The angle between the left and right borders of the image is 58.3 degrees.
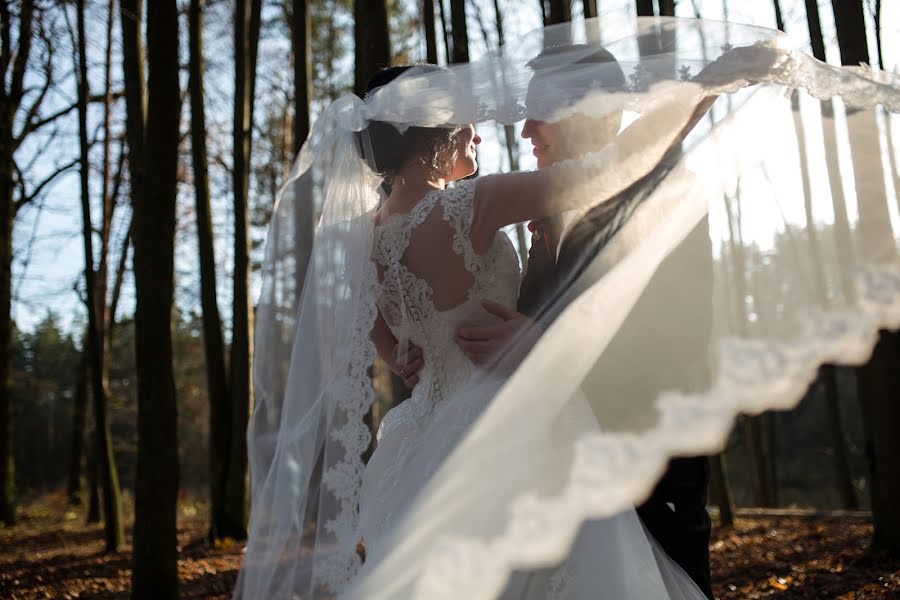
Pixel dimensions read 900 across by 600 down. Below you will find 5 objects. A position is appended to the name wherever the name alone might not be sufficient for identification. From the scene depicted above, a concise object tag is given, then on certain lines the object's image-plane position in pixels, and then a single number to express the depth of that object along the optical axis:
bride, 2.14
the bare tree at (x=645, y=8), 5.96
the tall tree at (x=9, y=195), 10.86
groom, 2.29
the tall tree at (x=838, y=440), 10.69
